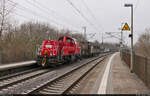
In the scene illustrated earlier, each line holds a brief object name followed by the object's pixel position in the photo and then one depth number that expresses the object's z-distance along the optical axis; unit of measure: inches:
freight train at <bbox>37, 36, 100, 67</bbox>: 564.4
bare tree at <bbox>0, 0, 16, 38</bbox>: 775.5
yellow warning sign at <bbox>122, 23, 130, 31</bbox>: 503.7
